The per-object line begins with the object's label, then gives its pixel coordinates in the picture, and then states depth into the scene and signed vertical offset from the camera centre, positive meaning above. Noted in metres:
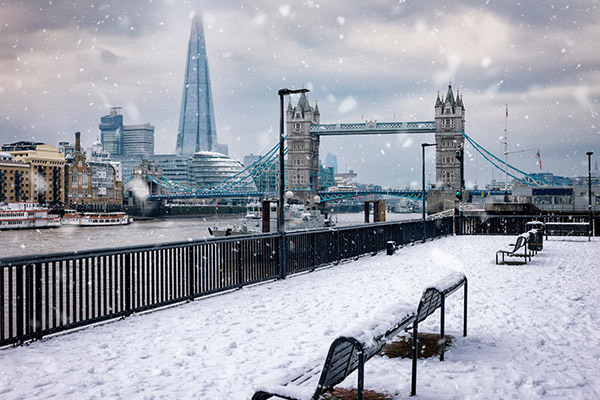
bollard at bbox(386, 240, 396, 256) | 18.06 -1.60
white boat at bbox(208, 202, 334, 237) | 45.53 -1.61
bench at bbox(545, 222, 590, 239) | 22.12 -1.12
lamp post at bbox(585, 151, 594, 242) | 41.42 +3.61
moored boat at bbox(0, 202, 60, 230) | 79.81 -1.93
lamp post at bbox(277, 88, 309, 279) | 12.52 -0.10
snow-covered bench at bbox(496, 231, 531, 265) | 15.09 -1.58
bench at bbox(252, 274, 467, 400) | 3.71 -1.32
